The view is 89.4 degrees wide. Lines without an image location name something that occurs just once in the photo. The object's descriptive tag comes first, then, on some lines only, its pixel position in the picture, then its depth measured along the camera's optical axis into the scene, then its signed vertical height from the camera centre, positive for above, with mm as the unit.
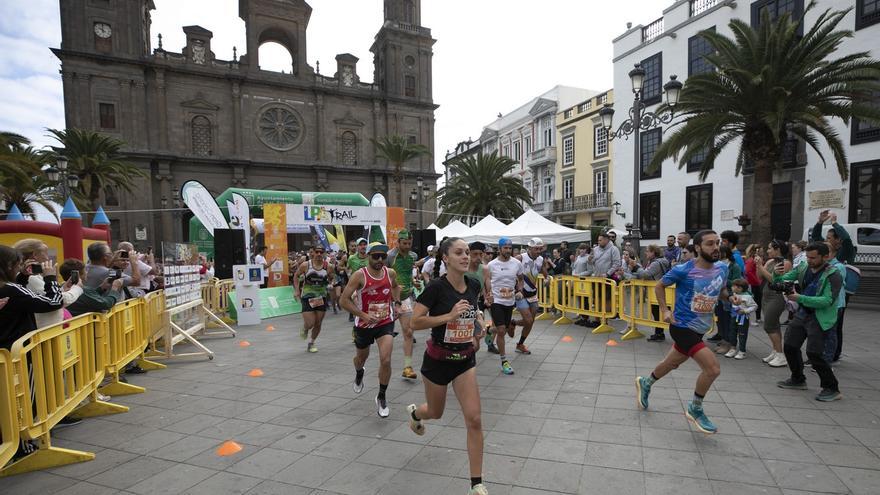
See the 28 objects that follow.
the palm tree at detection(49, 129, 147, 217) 25453 +4165
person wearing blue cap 6824 -956
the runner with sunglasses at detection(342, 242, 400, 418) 5055 -928
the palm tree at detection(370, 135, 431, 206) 35312 +6297
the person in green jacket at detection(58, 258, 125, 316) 5156 -778
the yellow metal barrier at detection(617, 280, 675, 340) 8547 -1579
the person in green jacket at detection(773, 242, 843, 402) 5023 -1067
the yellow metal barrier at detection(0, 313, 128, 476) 3623 -1360
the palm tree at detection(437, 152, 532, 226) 30859 +2630
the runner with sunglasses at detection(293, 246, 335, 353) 8328 -1241
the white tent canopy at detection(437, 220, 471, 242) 18612 -113
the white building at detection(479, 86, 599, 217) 39031 +8322
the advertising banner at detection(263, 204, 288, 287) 15422 -370
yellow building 32719 +4552
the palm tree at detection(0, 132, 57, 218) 13852 +2106
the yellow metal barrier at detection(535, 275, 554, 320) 11320 -1848
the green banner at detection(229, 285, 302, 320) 13211 -2236
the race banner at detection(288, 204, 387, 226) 16188 +541
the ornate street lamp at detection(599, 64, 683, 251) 11812 +2991
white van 13734 -544
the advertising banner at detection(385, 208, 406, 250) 17312 +248
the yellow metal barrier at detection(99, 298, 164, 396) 5664 -1472
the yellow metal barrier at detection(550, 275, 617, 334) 9445 -1631
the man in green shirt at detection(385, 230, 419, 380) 7035 -617
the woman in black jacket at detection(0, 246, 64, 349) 3814 -610
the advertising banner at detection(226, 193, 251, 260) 15519 +560
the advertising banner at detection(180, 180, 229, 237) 17344 +1050
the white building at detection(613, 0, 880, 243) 17953 +2684
